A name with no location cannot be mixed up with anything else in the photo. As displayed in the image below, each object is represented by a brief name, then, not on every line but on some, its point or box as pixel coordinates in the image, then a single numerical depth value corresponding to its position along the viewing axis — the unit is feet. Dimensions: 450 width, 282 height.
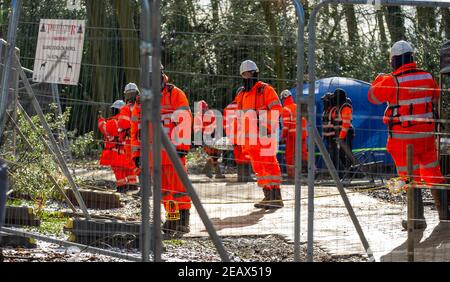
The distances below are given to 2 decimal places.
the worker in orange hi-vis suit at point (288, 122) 60.45
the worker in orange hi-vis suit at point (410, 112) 51.24
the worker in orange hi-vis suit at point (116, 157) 58.08
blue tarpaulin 57.40
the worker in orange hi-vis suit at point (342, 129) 59.62
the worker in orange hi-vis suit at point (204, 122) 46.67
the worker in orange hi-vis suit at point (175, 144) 49.95
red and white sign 46.01
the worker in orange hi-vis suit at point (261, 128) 52.83
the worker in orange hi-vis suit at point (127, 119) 50.76
